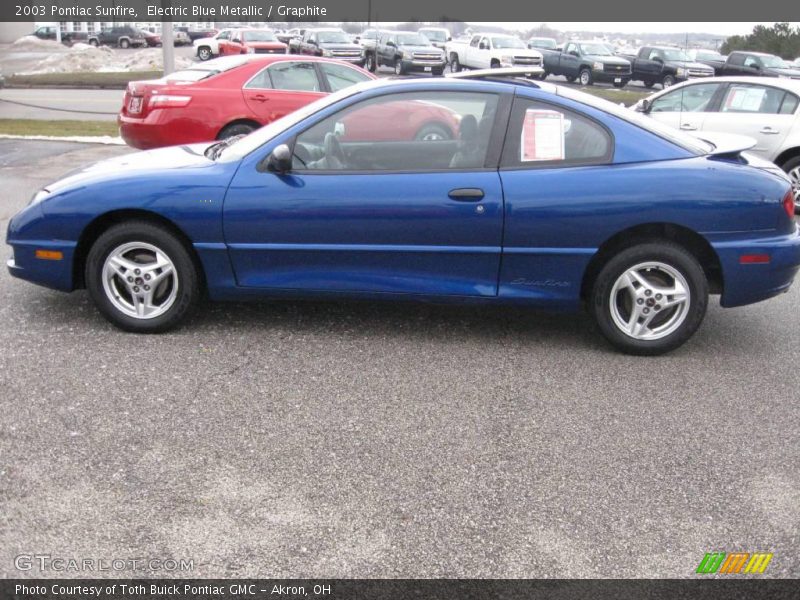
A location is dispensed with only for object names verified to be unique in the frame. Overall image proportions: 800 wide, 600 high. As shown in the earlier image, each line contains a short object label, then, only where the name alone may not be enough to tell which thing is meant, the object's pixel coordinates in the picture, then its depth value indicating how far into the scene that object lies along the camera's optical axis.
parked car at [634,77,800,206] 10.30
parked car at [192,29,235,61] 43.84
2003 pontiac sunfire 5.25
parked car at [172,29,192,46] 63.66
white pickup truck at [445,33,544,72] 34.25
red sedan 11.28
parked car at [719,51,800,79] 29.75
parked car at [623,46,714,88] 33.47
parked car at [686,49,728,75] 36.71
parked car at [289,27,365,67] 34.75
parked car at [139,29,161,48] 60.53
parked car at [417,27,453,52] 44.03
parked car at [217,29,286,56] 37.56
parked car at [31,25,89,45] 67.12
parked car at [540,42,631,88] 33.06
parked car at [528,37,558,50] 38.94
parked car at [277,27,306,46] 52.39
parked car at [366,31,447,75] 34.69
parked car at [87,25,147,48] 60.78
